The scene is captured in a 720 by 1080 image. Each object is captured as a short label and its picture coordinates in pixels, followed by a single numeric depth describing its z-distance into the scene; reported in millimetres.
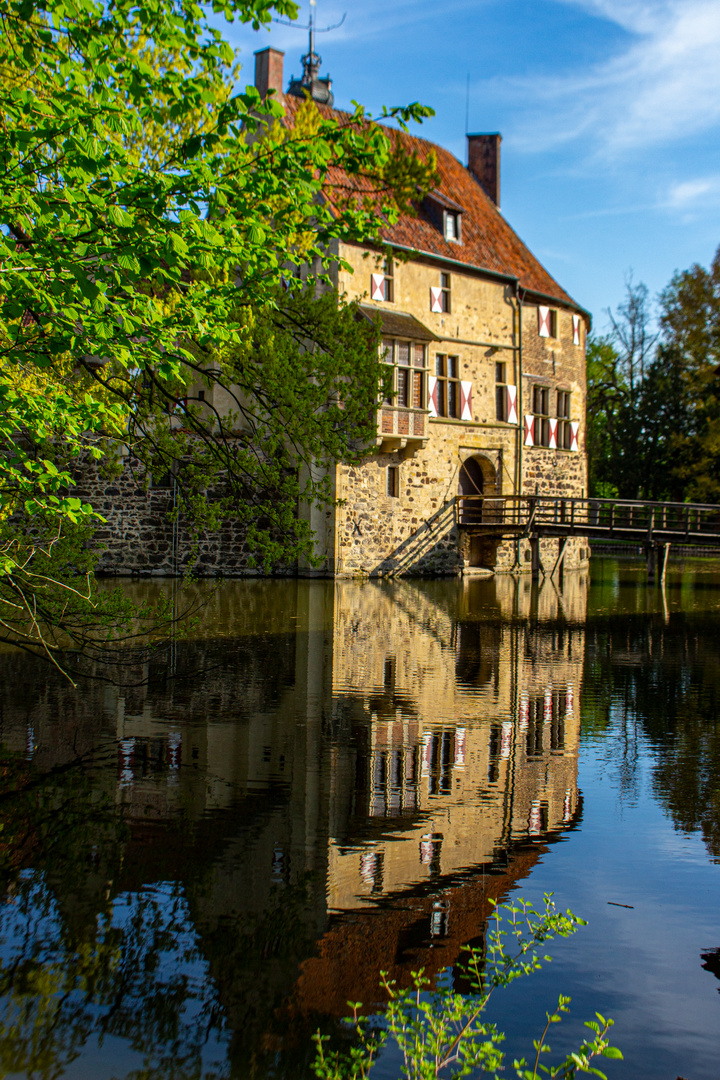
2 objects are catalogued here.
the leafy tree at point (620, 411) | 42406
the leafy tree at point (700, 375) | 37375
